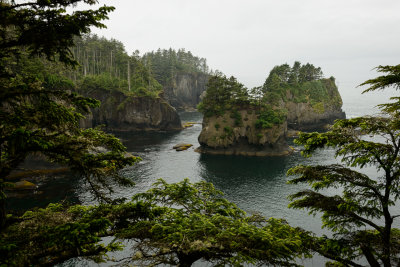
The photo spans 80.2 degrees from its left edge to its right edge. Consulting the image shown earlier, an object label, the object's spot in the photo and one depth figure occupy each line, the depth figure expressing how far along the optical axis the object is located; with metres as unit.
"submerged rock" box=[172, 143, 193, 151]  64.50
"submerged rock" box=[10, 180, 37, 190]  36.09
